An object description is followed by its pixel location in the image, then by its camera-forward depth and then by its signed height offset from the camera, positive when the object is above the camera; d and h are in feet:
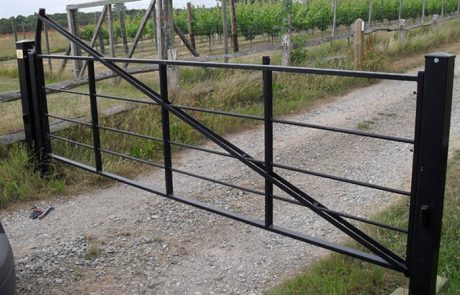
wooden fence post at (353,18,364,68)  34.60 -1.30
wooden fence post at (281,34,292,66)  32.63 -1.51
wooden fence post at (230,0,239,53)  40.76 -0.85
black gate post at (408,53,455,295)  7.84 -2.27
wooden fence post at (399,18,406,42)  48.27 -0.85
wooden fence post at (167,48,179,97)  25.59 -2.25
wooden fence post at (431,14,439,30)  61.88 -0.40
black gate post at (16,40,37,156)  16.25 -1.77
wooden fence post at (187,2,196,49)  49.49 +0.63
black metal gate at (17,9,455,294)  7.97 -2.46
